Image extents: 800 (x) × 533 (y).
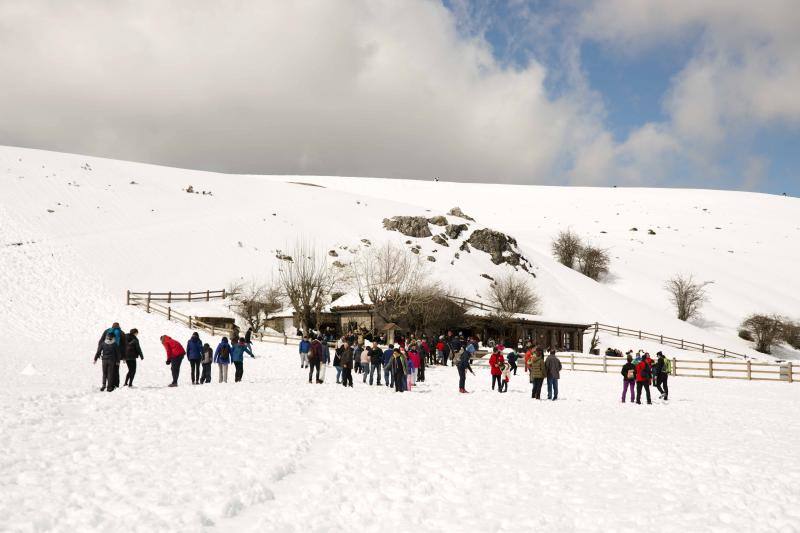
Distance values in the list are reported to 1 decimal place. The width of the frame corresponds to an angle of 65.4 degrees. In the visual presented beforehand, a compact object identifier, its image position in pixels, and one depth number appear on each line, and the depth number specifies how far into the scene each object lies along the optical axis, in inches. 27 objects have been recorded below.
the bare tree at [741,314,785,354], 2330.2
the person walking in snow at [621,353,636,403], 767.1
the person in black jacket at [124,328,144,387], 635.5
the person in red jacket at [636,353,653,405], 743.7
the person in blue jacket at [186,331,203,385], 745.0
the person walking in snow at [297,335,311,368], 970.7
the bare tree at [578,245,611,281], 2984.7
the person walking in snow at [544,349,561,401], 756.6
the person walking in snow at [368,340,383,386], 884.0
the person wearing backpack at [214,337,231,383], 770.2
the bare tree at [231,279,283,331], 1813.5
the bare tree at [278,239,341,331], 1754.4
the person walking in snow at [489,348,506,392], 847.6
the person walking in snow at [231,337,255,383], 797.2
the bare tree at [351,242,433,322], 1656.0
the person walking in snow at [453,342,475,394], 813.9
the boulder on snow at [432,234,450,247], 2637.8
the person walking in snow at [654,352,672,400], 810.2
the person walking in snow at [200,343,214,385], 764.0
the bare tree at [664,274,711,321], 2600.9
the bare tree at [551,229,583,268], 3102.9
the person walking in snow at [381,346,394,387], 834.8
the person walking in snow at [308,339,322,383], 824.3
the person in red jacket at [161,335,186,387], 689.0
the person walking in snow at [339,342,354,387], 810.8
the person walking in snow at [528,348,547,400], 754.8
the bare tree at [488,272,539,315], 2117.4
